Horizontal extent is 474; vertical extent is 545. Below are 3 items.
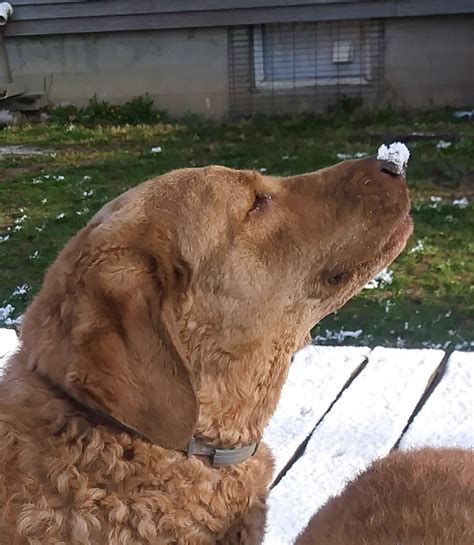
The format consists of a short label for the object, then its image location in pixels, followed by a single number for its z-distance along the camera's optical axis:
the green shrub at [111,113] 9.38
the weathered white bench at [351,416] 2.07
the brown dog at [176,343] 1.41
